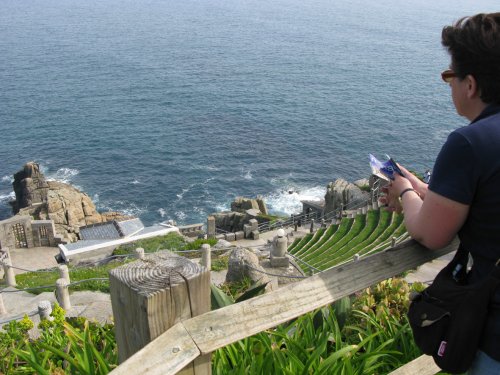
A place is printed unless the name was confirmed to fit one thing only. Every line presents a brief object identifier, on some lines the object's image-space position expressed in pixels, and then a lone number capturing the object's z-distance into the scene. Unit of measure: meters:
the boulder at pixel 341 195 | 35.62
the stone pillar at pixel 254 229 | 30.16
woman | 2.46
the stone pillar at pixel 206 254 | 15.25
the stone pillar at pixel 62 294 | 11.80
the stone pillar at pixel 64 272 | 14.46
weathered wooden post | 2.24
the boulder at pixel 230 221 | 37.75
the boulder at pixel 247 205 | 41.16
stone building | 32.34
